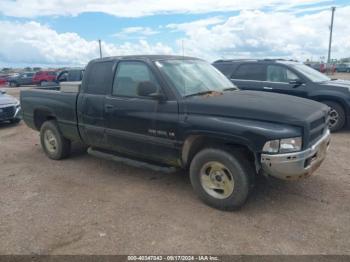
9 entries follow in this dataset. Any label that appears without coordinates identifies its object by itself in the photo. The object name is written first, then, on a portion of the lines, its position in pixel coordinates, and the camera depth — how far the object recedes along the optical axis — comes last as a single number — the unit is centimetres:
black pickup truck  341
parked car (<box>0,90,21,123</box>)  984
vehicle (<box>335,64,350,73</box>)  4628
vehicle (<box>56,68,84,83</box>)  1520
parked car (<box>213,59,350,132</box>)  768
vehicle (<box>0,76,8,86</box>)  3584
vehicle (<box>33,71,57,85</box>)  3156
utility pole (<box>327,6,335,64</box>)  3566
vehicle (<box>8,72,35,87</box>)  3338
